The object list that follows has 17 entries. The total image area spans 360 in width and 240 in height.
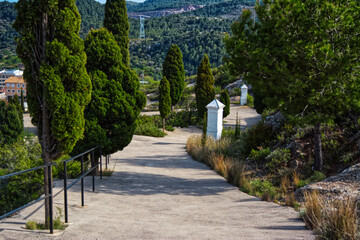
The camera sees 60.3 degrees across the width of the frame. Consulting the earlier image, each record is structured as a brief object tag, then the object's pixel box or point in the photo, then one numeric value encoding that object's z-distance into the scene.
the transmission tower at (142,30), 126.47
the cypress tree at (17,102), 21.75
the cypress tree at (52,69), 4.48
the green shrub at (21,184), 7.19
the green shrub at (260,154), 9.57
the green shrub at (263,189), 6.30
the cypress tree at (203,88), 22.88
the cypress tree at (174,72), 24.94
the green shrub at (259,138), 10.55
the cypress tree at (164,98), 21.17
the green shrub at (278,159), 8.50
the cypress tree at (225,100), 23.72
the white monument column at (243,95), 30.73
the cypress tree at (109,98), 8.03
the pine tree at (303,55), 6.56
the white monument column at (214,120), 15.53
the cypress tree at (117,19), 13.55
